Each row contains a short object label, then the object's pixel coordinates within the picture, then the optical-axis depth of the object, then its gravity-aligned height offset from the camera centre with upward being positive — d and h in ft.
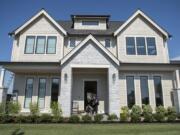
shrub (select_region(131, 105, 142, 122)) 40.78 -3.41
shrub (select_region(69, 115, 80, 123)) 39.63 -4.31
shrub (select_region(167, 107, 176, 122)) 41.96 -3.59
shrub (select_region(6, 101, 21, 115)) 42.88 -2.03
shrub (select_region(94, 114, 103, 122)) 39.68 -4.12
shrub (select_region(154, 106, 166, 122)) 41.55 -3.84
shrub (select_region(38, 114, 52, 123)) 40.00 -4.20
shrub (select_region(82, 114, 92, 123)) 40.04 -4.36
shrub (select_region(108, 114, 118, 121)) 41.28 -4.07
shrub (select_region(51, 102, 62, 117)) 41.21 -2.48
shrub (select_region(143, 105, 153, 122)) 41.19 -3.33
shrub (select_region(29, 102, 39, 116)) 42.07 -2.48
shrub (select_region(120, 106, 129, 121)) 41.42 -3.88
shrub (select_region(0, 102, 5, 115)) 41.28 -1.97
